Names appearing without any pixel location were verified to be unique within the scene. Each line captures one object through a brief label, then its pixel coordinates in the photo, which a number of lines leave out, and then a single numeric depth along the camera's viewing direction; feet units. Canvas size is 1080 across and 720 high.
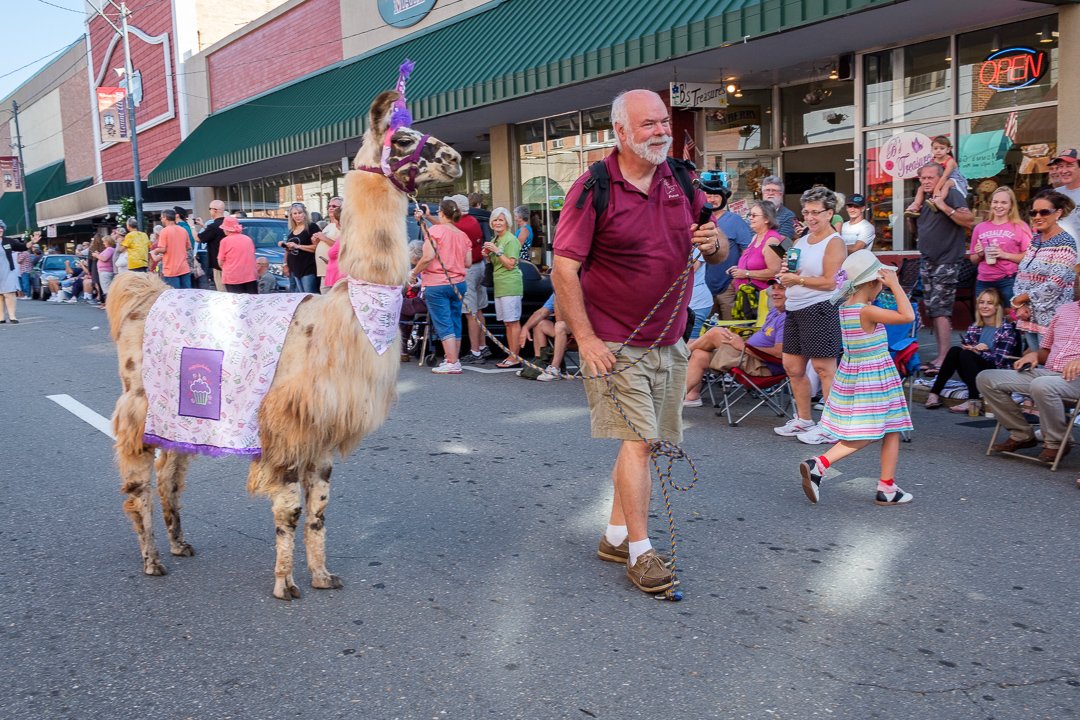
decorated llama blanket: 13.67
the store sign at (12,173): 192.07
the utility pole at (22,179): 181.68
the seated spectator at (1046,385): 20.15
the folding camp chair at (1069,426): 19.80
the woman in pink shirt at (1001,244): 27.78
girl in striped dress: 18.21
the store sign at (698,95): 46.16
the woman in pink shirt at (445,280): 34.81
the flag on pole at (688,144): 49.49
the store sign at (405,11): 66.69
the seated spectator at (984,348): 24.09
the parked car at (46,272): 98.89
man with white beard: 13.29
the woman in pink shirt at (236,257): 45.21
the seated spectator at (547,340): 33.62
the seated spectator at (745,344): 25.89
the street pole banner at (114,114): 125.18
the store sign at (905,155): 40.75
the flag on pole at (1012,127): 36.90
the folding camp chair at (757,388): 26.04
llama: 13.15
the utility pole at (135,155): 102.94
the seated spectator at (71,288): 91.81
